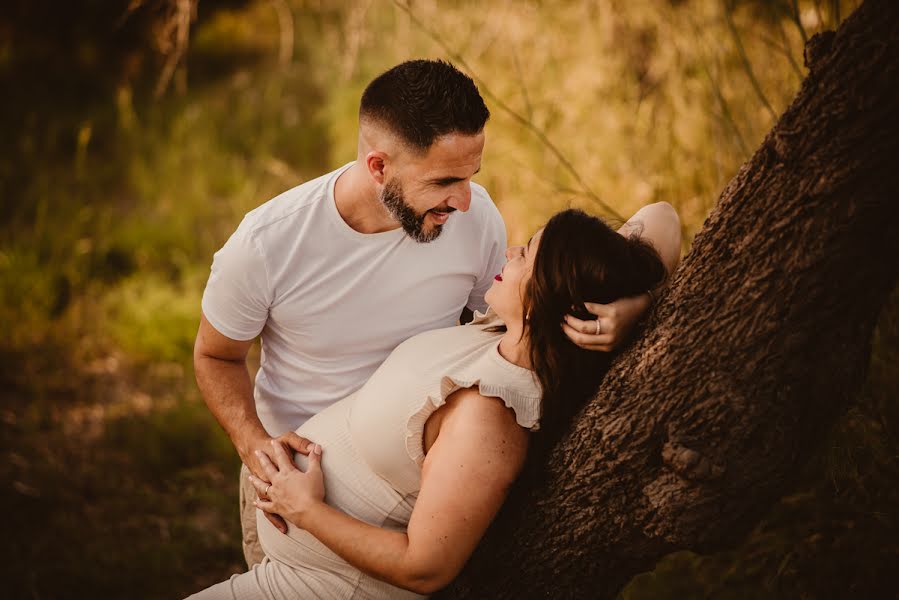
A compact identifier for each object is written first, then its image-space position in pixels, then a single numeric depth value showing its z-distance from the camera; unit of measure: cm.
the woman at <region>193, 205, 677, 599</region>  179
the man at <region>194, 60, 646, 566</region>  234
